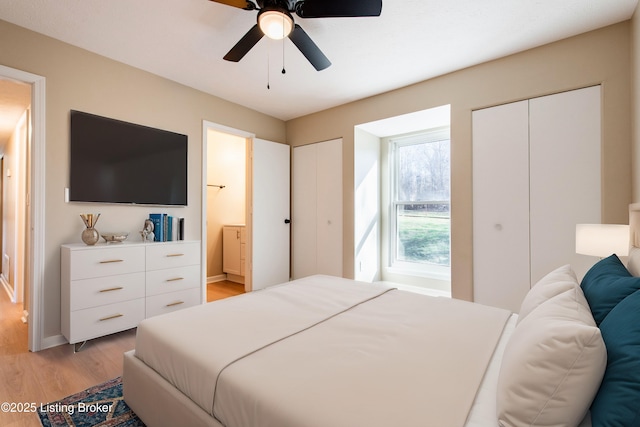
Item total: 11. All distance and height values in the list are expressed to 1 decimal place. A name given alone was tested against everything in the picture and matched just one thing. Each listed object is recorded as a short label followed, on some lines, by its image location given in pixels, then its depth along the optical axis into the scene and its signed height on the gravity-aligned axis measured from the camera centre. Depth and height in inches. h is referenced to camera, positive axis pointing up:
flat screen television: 102.7 +20.6
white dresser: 91.0 -23.3
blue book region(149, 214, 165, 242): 118.2 -4.8
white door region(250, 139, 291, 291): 160.9 +0.9
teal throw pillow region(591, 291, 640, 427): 24.8 -14.7
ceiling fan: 67.9 +48.4
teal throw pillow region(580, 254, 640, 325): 39.6 -10.7
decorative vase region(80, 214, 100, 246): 97.4 -5.2
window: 156.3 +7.3
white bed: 29.1 -21.0
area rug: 59.5 -41.4
